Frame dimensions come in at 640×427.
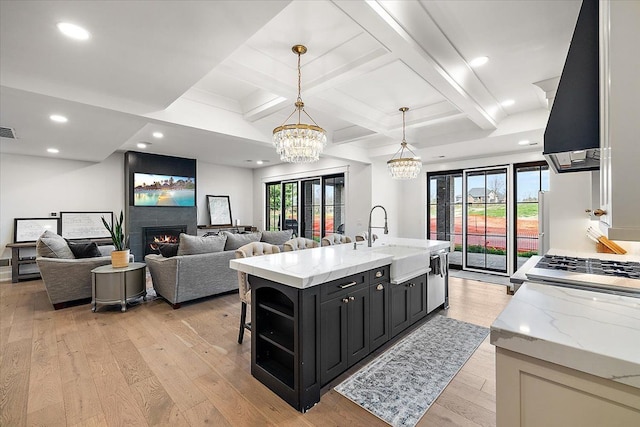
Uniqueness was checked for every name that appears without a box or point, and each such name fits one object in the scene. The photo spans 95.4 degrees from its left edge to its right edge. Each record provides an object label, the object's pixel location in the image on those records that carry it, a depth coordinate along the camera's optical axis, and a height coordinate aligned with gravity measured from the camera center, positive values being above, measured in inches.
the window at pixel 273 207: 343.0 +7.7
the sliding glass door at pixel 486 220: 228.8 -6.4
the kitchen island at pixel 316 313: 76.7 -30.3
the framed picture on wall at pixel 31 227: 224.9 -9.9
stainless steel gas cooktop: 59.6 -14.8
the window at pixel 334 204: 281.9 +8.7
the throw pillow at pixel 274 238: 197.0 -16.6
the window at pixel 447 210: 252.1 +2.1
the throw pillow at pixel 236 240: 179.8 -16.7
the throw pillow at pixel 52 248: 155.9 -18.2
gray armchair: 151.9 -29.9
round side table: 149.8 -36.9
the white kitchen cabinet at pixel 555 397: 33.3 -23.1
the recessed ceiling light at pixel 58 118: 135.0 +46.0
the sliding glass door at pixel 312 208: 299.6 +5.3
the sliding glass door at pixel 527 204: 212.8 +5.7
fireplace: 263.1 -19.8
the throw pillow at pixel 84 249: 171.8 -20.7
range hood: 53.6 +21.9
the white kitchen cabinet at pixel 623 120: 37.2 +11.9
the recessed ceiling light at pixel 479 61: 107.9 +57.2
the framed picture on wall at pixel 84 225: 243.9 -8.6
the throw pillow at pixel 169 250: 163.2 -20.2
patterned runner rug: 78.1 -51.7
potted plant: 156.1 -21.1
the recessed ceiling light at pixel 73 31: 73.1 +47.5
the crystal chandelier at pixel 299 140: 112.2 +28.7
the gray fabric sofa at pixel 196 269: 155.4 -30.7
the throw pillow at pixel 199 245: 161.5 -17.7
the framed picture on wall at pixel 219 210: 322.3 +4.3
